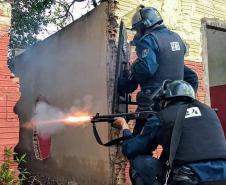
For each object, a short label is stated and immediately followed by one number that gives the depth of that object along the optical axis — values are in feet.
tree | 22.33
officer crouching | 7.05
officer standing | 9.83
